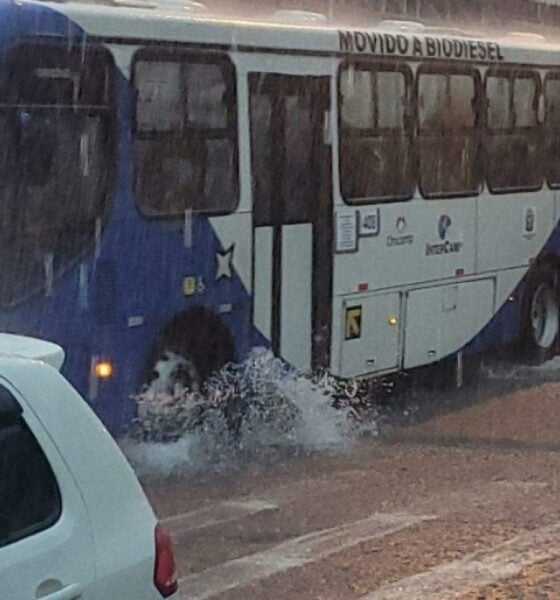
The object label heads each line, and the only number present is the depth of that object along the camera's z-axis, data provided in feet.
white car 22.71
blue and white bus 57.96
